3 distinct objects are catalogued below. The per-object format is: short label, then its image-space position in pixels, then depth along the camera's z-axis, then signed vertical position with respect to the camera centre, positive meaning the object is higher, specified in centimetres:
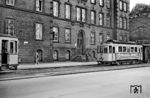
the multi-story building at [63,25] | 2964 +442
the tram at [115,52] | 3117 +18
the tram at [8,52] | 1973 +14
